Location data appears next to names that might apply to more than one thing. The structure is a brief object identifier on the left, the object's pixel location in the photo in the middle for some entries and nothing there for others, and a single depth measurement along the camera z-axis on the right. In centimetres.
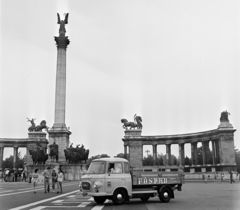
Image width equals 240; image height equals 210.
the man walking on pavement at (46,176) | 2566
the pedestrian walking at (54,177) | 2674
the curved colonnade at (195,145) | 6900
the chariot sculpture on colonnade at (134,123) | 9138
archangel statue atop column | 5992
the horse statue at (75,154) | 5051
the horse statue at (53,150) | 5069
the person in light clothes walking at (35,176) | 2617
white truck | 1642
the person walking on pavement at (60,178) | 2498
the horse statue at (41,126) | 8800
